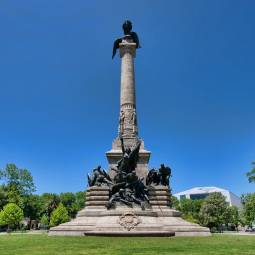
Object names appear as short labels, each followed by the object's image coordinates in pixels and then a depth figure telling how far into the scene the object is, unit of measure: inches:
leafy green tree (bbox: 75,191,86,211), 2341.1
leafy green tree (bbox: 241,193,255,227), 1476.2
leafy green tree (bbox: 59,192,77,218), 2320.5
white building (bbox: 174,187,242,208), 3320.0
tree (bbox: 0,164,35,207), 1764.1
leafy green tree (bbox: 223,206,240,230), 2033.1
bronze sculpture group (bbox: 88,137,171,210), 691.5
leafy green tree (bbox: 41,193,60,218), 2358.9
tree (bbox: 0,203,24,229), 1547.1
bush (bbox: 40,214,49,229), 2141.6
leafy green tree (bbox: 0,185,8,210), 1775.0
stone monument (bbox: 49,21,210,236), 606.0
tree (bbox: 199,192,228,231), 2009.3
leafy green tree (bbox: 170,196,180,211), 2402.7
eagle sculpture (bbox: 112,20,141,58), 1044.3
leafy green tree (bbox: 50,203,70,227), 1838.4
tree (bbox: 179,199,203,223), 2562.9
